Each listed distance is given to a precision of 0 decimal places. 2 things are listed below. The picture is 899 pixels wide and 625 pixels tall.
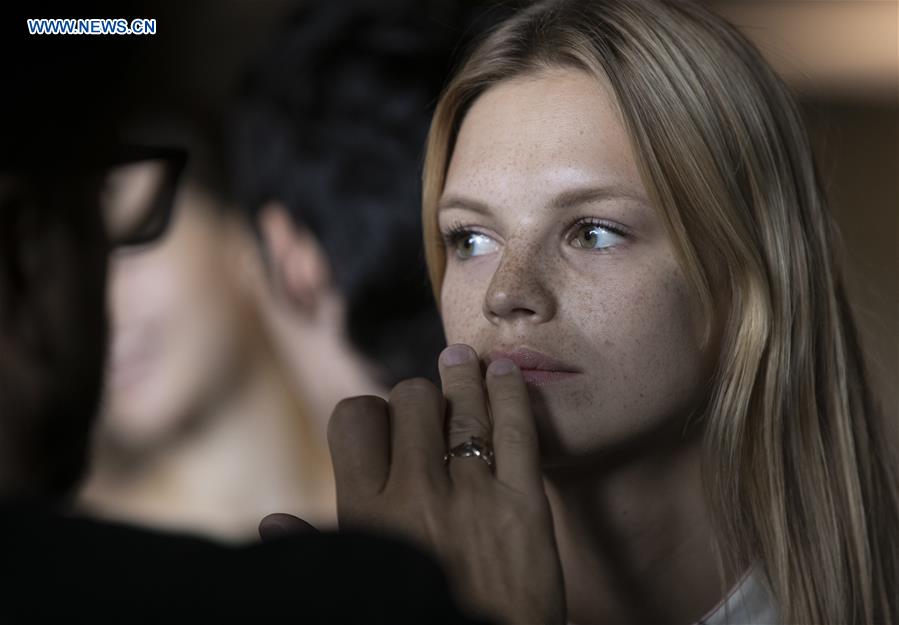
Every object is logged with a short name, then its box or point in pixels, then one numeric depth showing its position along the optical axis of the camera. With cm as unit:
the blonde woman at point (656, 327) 216
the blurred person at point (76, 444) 196
